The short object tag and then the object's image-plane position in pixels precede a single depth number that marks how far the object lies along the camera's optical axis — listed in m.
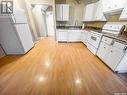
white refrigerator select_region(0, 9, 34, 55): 2.07
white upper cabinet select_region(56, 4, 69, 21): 3.47
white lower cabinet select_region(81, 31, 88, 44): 3.18
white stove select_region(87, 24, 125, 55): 2.05
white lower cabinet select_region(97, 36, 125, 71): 1.46
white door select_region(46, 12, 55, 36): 5.09
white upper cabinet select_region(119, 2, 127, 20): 1.65
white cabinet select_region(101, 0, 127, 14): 1.79
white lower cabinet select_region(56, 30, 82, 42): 3.59
